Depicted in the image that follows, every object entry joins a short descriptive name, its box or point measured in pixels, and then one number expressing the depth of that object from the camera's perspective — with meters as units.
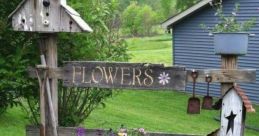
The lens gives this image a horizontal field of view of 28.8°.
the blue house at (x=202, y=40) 17.14
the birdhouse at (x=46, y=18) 5.38
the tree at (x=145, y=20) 70.44
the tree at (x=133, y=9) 69.78
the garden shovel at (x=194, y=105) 5.08
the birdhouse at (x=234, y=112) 4.91
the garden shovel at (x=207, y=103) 5.07
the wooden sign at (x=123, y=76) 5.08
